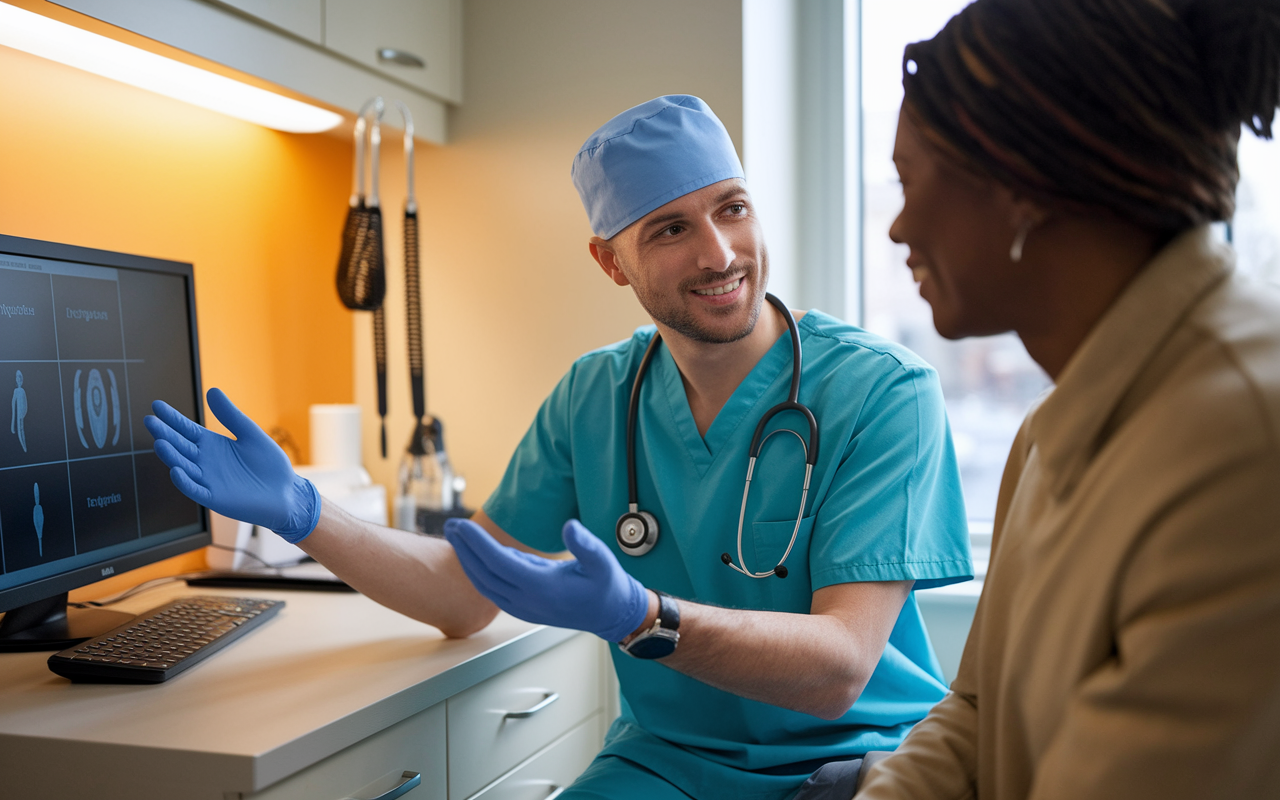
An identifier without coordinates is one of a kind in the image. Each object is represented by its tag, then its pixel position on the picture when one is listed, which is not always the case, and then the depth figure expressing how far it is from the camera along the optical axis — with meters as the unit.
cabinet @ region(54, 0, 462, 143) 1.33
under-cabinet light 1.31
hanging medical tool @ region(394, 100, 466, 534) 1.87
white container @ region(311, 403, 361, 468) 1.87
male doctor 1.09
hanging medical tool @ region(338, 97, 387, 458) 1.79
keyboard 1.06
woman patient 0.50
